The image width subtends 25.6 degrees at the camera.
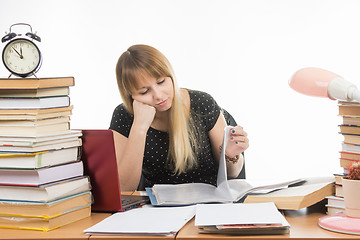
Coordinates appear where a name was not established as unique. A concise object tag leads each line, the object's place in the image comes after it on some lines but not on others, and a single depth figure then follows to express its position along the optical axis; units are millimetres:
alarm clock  2220
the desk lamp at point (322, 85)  1925
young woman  2835
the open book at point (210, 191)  2244
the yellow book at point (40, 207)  2045
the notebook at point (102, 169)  2167
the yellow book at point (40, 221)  2038
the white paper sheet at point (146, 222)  1932
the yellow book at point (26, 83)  2085
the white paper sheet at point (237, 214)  1917
